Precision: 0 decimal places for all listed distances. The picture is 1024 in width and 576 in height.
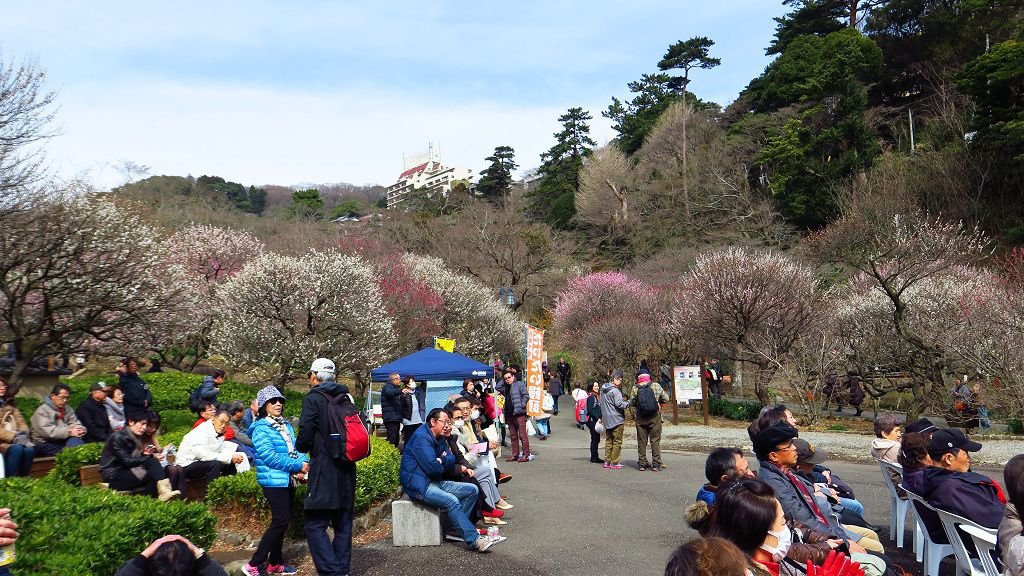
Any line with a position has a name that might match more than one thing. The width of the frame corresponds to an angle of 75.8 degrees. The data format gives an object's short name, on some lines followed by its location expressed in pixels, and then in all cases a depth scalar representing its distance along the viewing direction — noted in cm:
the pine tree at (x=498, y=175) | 6625
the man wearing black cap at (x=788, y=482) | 465
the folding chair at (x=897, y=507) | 673
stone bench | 706
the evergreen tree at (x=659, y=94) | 5656
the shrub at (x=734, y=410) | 2138
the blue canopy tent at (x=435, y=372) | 1430
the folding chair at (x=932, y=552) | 536
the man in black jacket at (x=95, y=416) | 970
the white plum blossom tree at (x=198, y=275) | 2112
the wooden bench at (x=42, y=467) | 906
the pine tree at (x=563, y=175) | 5856
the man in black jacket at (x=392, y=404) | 1229
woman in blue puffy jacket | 579
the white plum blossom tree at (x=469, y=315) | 3244
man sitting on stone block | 693
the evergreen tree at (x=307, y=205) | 6137
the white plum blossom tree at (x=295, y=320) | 1959
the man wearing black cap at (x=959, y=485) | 475
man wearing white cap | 540
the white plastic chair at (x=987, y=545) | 452
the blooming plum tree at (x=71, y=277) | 1312
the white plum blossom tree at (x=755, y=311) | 2056
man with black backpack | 1130
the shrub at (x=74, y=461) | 796
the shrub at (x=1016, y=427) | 1544
